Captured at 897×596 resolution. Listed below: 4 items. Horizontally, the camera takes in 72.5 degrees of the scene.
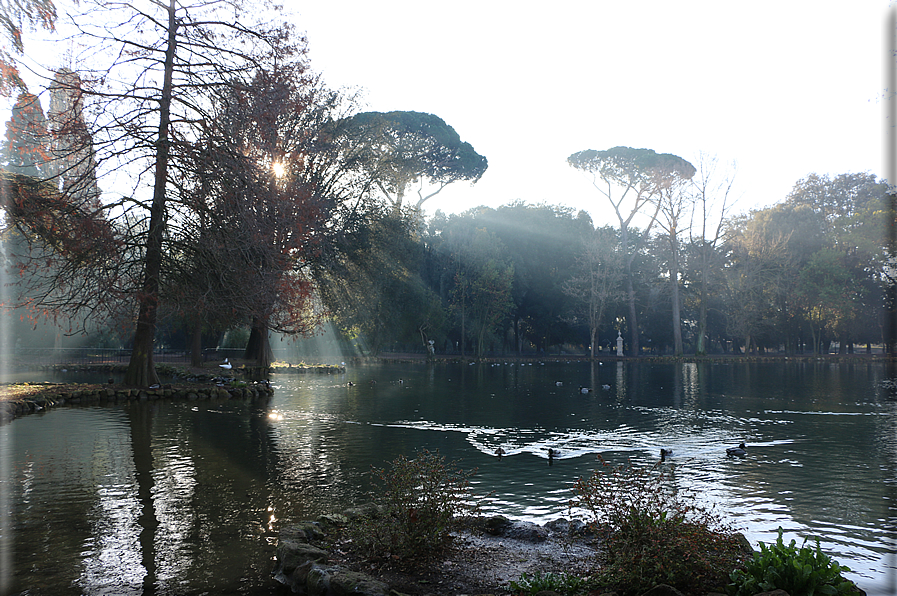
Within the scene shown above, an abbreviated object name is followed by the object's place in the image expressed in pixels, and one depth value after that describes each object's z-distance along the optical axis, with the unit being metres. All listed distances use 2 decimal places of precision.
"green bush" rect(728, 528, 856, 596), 4.73
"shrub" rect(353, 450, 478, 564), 6.18
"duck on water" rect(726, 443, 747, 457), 12.53
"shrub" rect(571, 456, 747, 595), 5.14
